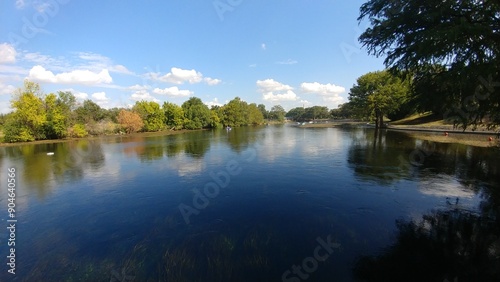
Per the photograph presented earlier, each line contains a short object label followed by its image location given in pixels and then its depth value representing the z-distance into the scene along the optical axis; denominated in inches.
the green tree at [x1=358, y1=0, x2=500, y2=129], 330.3
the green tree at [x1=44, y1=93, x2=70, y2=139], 2161.8
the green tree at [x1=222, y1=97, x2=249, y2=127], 4460.4
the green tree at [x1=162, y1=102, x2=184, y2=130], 3688.5
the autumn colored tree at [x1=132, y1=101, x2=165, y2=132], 3347.4
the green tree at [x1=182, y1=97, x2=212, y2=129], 3777.1
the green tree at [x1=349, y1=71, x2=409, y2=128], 2274.9
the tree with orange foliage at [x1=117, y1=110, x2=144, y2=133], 2930.6
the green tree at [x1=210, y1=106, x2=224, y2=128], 4052.7
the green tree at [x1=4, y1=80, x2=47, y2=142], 1951.3
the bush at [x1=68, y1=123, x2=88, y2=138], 2333.9
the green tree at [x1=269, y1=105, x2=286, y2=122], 7712.1
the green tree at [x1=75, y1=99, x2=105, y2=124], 2684.5
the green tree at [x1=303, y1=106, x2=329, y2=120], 7352.4
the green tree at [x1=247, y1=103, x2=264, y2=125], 5294.3
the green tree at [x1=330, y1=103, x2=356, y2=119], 5877.0
